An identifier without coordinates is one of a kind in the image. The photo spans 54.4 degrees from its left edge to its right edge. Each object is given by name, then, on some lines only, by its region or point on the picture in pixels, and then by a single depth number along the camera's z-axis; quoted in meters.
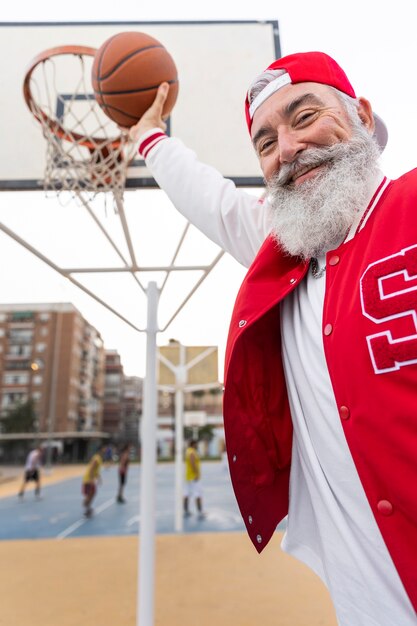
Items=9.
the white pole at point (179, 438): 7.43
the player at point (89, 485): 9.76
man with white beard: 0.73
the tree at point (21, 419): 35.12
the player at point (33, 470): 13.23
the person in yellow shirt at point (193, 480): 9.33
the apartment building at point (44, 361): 39.53
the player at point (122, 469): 11.76
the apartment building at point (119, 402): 54.09
